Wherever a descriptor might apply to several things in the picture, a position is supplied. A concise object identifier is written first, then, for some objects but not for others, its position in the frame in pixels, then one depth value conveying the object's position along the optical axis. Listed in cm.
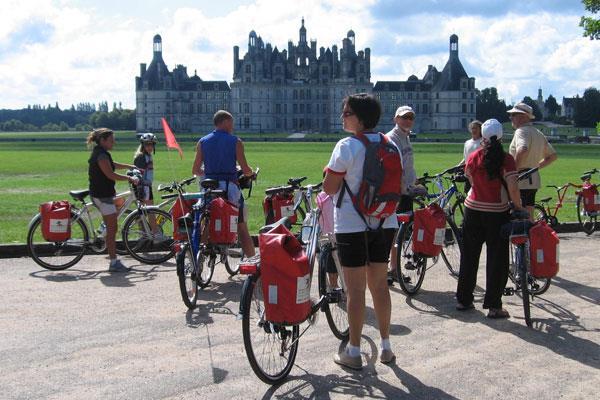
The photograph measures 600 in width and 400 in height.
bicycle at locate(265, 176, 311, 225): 628
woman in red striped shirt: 615
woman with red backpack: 461
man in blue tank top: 756
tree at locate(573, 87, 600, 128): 12056
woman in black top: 844
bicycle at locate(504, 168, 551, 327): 607
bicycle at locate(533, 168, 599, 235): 1089
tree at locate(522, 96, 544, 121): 13724
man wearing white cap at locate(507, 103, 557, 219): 766
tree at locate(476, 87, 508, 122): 13450
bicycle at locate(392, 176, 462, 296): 704
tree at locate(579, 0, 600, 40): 3053
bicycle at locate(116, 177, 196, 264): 880
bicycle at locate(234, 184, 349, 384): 454
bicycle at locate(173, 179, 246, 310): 650
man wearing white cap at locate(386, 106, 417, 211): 727
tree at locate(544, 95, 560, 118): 16388
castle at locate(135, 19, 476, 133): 12500
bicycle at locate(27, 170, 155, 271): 849
